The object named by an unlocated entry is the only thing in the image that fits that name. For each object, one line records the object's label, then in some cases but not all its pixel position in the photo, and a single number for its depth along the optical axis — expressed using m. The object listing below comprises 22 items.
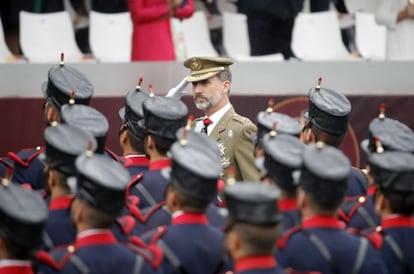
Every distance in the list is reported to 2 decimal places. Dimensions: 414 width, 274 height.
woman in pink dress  25.16
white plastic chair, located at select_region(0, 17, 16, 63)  26.22
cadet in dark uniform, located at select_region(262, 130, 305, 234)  15.34
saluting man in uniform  20.34
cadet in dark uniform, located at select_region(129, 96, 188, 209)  17.06
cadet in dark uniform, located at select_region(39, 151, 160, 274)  13.84
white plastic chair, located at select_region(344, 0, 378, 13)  30.02
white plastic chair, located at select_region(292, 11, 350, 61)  28.00
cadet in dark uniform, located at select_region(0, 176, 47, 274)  13.54
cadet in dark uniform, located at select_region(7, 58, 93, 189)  18.31
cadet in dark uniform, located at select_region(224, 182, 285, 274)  13.37
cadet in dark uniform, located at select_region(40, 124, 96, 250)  15.14
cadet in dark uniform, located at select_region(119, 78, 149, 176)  18.44
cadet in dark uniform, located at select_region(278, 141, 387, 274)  14.56
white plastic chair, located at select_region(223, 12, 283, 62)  28.33
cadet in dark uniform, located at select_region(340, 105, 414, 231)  16.91
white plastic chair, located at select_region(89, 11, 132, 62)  27.64
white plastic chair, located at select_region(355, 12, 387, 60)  29.29
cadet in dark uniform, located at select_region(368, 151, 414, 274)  15.20
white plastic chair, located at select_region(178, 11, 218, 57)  28.44
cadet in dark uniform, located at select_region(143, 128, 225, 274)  14.50
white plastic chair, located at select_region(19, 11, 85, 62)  26.81
